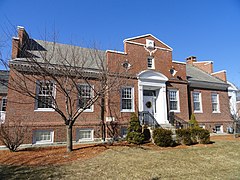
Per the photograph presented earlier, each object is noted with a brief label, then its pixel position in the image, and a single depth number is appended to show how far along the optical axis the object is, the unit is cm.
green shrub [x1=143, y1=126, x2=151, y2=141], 1226
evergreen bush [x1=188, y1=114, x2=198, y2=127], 1418
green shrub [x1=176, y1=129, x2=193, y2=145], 1108
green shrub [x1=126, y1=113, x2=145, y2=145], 1092
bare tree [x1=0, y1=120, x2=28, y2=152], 930
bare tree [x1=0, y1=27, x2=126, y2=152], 904
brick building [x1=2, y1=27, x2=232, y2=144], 1150
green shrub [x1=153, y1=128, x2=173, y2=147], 1054
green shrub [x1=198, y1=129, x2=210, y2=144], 1137
